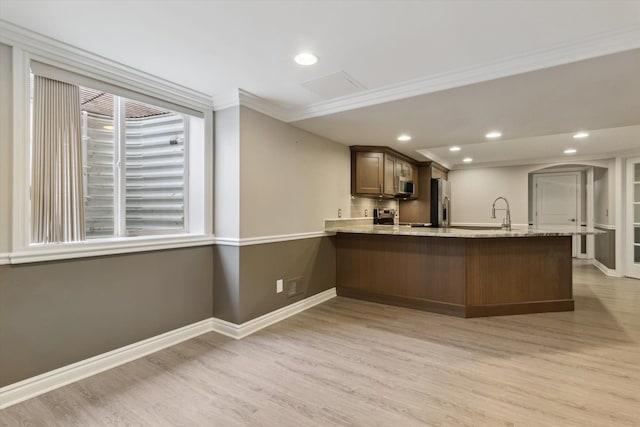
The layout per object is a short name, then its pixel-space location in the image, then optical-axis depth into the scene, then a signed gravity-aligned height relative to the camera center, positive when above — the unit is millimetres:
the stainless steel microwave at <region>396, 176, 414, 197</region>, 5534 +477
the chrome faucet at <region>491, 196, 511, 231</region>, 4138 -158
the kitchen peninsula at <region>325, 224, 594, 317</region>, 3604 -672
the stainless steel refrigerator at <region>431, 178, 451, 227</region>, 6500 +228
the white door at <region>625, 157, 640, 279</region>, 5453 +2
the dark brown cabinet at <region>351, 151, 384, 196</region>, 4914 +633
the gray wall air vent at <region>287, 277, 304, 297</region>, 3705 -863
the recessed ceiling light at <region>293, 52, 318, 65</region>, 2295 +1139
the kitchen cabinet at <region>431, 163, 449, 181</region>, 6783 +942
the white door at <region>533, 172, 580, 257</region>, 7395 +333
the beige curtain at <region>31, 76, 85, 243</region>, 2125 +339
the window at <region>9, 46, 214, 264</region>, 2072 +421
